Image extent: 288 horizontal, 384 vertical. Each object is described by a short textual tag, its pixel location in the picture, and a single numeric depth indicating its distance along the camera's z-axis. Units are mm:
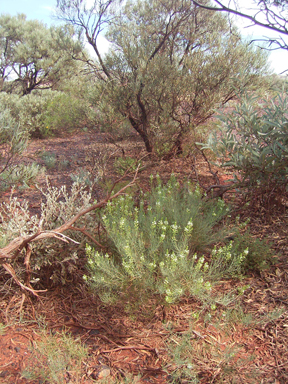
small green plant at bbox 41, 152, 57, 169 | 5634
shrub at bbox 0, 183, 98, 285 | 2396
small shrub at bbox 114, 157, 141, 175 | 5263
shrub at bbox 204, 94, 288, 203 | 2932
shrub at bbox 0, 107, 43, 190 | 4395
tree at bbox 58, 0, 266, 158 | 5082
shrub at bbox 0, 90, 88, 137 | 7098
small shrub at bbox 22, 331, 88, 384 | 1716
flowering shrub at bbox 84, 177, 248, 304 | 2029
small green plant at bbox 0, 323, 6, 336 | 2090
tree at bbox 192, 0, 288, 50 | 2563
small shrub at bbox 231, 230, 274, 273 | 2477
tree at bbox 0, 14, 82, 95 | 10891
